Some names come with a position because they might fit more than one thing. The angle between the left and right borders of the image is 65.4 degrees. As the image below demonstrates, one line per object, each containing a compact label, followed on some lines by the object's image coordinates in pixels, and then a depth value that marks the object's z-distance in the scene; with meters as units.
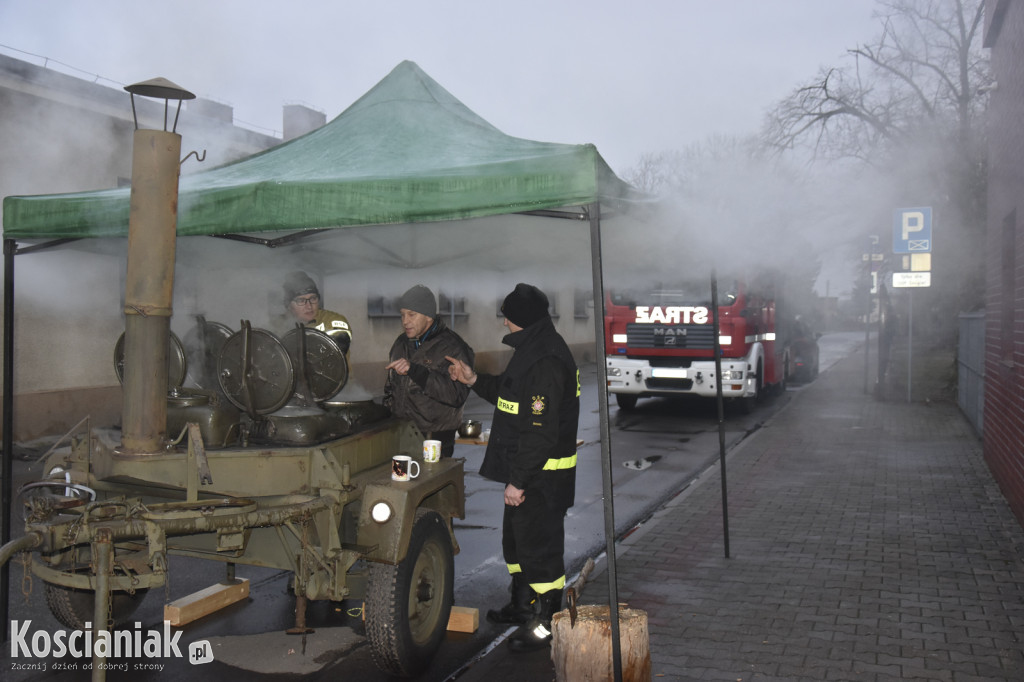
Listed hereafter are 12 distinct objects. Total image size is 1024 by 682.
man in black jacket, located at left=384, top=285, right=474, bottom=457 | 4.34
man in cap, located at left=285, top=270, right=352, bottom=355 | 5.13
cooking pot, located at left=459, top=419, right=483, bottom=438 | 5.58
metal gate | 10.09
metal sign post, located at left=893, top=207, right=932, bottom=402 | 11.50
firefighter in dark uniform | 3.97
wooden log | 3.38
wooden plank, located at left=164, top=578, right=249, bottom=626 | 4.31
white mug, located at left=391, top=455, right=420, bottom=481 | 3.73
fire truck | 11.93
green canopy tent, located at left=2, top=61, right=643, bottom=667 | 3.38
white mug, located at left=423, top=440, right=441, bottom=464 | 4.06
